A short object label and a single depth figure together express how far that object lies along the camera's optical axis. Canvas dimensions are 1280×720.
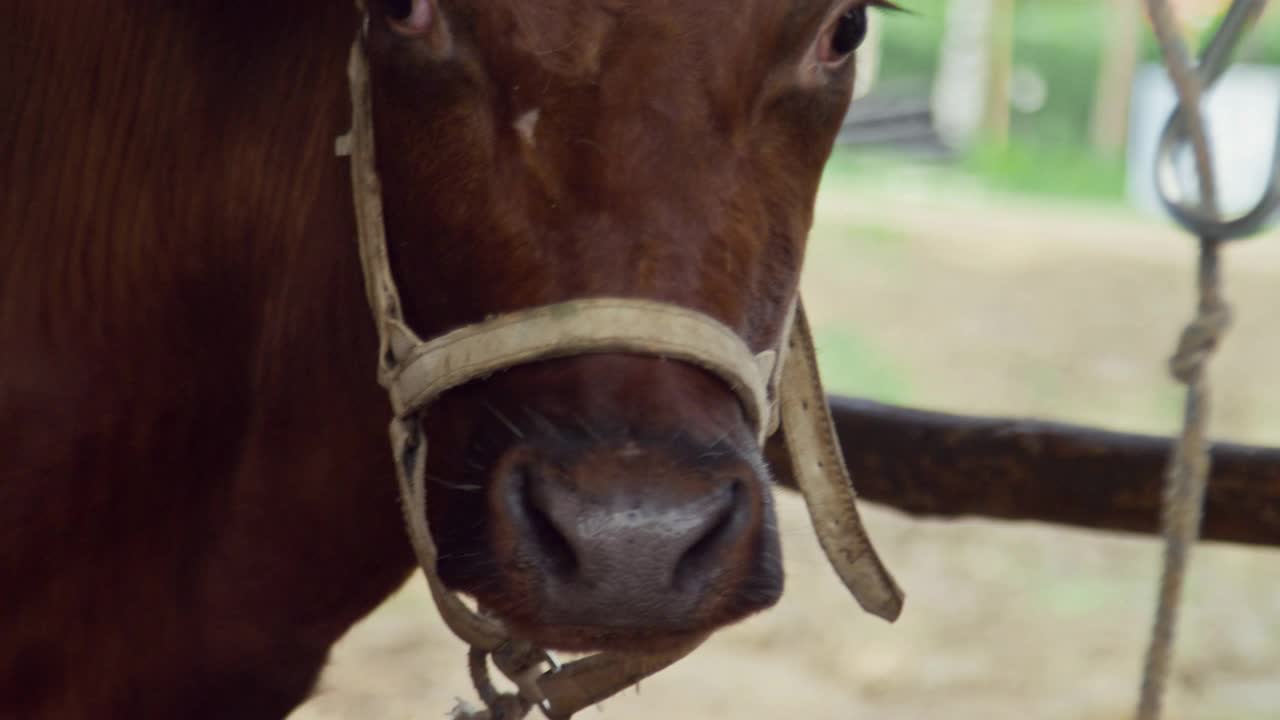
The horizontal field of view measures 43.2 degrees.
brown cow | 1.82
